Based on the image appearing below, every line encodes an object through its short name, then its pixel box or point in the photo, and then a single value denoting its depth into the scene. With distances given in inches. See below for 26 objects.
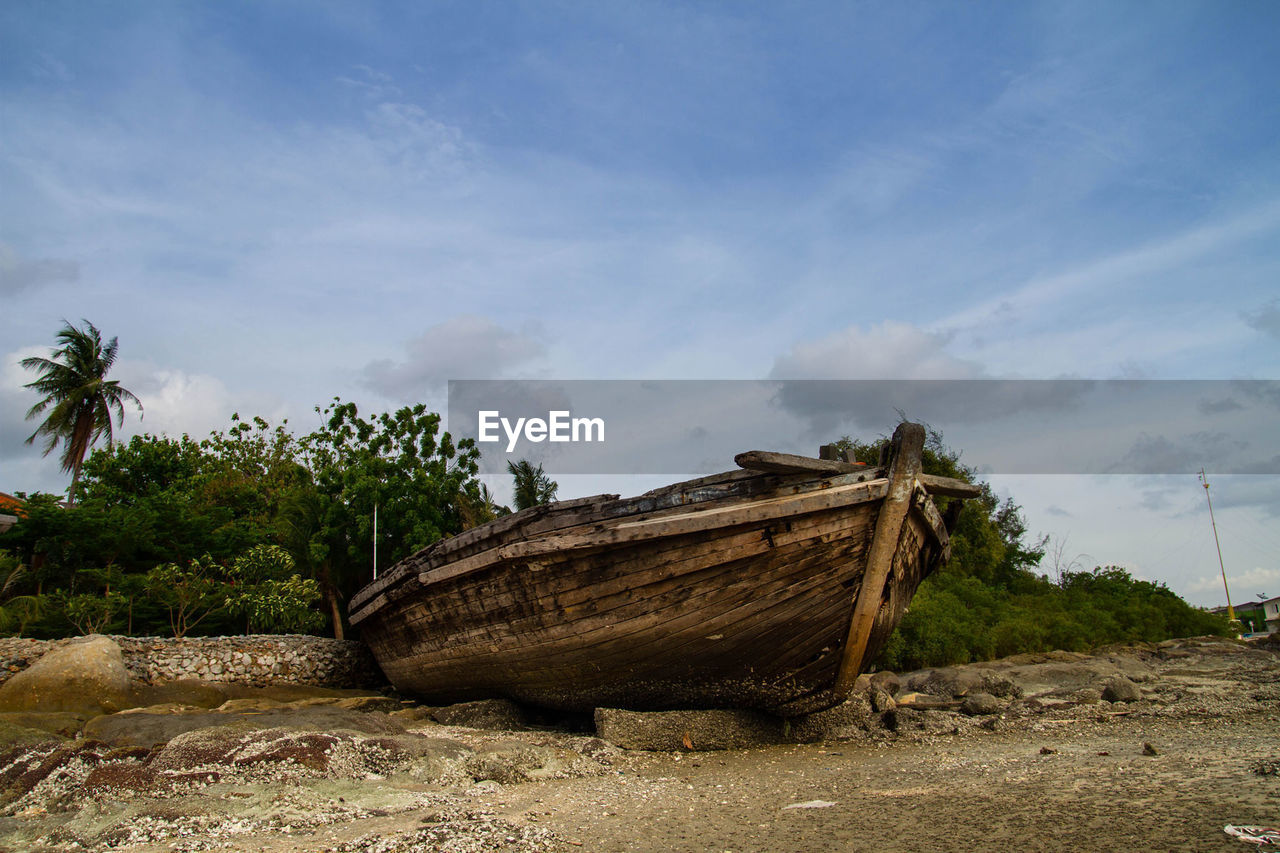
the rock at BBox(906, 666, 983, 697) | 431.0
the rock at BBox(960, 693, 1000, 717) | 342.0
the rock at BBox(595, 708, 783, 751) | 274.7
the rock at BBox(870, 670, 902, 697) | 453.9
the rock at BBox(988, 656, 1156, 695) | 432.5
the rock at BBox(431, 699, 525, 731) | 324.2
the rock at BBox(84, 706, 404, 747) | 260.5
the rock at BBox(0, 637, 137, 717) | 357.1
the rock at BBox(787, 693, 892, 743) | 299.1
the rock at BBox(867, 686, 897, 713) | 334.6
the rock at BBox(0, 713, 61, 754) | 243.4
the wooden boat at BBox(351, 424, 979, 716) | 256.7
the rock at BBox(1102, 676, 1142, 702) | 353.4
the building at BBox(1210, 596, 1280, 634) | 1497.4
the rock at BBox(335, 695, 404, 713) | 405.7
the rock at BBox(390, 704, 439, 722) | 354.2
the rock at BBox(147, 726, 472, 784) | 212.7
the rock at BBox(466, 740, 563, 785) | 228.8
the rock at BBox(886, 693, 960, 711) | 362.7
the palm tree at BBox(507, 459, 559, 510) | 1102.4
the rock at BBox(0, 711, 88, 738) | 296.1
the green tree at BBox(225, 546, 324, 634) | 595.2
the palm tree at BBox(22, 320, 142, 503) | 1171.3
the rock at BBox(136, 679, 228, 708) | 397.4
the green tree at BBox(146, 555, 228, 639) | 575.8
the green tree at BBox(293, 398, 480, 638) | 781.9
